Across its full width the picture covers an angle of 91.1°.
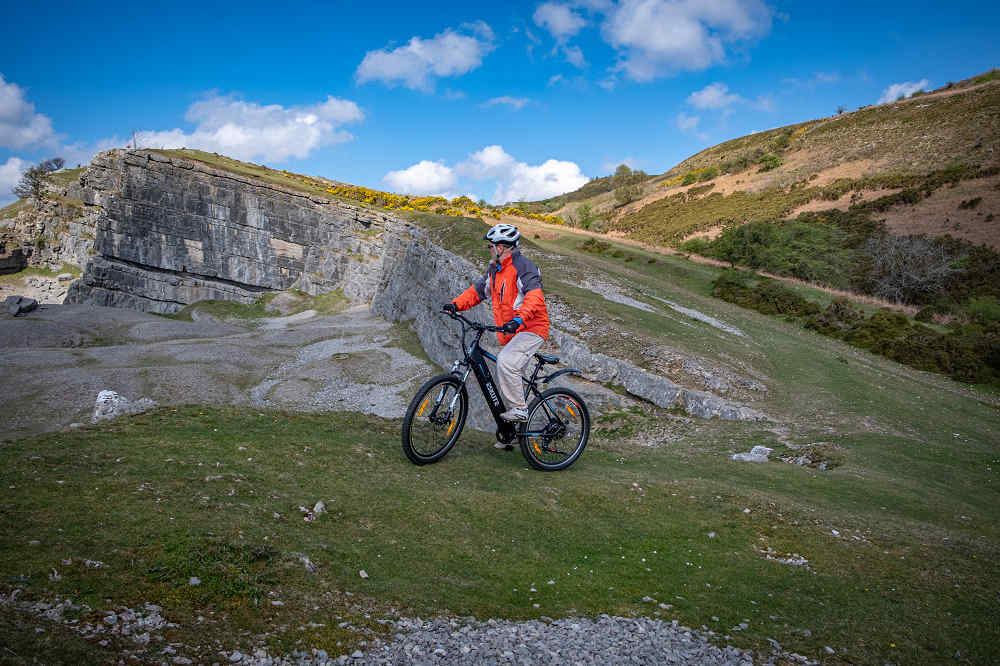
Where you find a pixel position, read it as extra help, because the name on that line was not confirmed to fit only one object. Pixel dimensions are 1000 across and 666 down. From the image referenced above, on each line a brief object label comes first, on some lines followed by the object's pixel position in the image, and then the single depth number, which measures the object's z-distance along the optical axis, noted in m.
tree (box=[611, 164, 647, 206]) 103.11
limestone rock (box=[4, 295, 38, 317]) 33.31
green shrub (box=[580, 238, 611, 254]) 38.44
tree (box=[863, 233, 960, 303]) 33.12
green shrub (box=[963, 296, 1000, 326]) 25.66
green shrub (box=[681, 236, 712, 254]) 45.28
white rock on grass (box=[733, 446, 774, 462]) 10.27
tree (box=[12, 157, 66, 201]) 55.04
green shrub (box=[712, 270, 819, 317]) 28.67
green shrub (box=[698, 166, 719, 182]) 94.06
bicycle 6.96
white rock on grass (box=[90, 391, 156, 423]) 8.84
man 7.14
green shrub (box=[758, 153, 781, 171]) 85.19
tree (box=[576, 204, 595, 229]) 69.00
